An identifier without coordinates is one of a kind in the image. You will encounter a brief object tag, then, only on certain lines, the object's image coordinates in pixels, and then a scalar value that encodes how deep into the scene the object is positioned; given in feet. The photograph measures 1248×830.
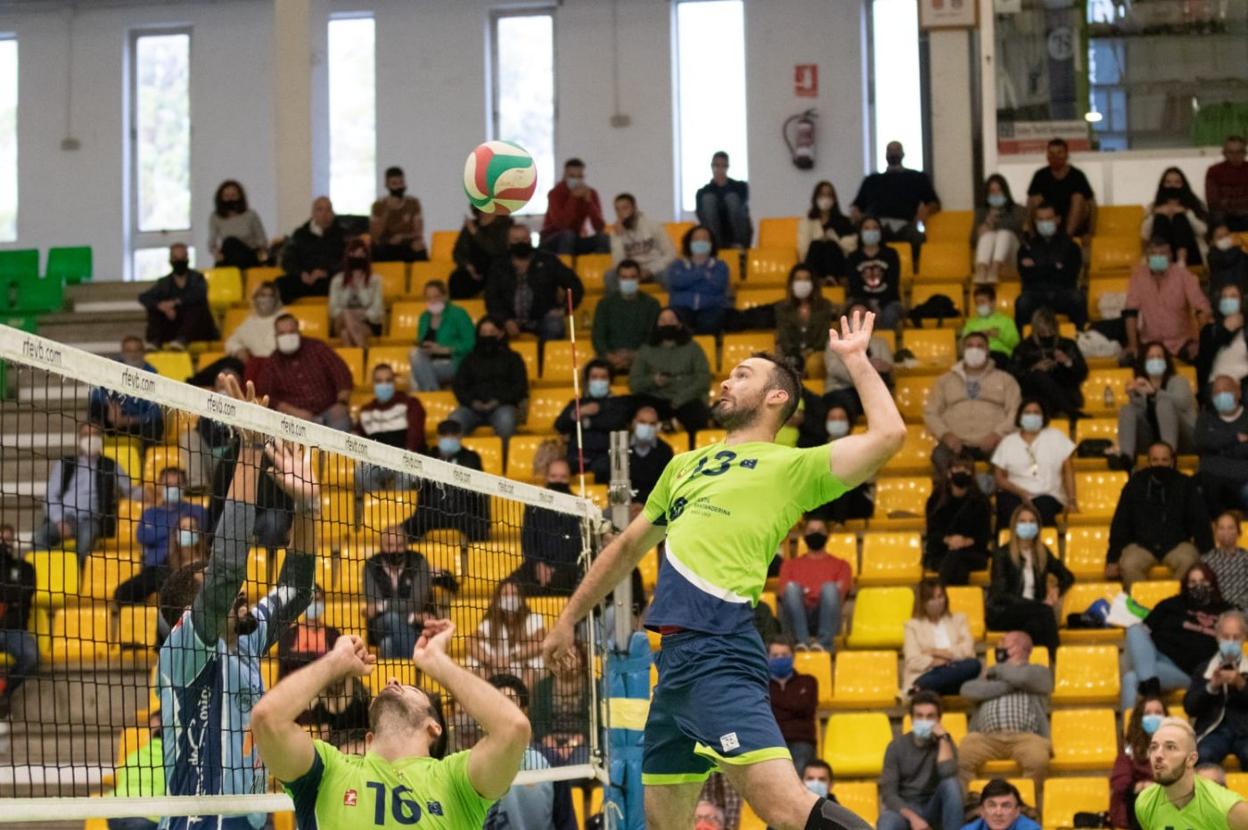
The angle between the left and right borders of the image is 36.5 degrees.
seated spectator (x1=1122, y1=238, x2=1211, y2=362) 69.51
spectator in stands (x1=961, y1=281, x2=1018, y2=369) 69.87
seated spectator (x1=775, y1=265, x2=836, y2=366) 70.13
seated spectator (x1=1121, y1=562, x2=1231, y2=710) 54.60
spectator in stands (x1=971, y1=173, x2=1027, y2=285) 75.05
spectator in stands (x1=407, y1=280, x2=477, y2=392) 72.79
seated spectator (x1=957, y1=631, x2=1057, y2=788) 52.01
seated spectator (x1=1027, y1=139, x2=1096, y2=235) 76.89
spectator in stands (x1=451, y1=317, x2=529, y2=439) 69.72
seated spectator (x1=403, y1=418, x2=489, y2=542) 56.29
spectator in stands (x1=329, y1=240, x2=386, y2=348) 77.41
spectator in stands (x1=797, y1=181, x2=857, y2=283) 75.97
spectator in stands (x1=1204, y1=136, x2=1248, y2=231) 76.89
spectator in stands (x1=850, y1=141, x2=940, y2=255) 81.87
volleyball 40.96
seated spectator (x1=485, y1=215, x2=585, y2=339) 74.79
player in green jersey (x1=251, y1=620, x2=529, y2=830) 21.59
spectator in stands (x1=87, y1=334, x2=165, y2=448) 59.47
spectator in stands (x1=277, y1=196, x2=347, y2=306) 80.12
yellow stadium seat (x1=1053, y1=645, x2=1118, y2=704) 55.06
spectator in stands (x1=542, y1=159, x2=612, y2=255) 83.15
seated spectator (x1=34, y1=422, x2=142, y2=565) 59.82
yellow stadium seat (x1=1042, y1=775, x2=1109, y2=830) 50.31
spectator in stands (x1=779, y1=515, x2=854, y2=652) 57.41
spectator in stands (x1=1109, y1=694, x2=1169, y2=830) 47.96
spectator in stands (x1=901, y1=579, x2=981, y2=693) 54.65
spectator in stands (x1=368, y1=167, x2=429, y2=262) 83.10
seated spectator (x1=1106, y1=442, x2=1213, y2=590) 59.26
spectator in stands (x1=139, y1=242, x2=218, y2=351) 77.61
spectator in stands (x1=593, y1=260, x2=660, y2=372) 71.61
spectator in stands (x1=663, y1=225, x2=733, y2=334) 73.87
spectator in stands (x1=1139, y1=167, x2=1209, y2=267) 74.33
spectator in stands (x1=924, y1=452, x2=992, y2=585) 59.98
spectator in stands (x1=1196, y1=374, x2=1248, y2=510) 61.46
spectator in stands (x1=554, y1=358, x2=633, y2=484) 65.87
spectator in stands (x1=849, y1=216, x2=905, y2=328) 73.27
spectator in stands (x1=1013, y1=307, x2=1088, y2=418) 66.64
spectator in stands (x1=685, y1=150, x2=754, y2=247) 82.43
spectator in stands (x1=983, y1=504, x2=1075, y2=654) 57.11
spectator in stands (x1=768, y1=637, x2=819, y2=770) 53.16
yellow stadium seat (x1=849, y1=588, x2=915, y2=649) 57.88
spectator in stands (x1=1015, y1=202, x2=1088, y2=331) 72.08
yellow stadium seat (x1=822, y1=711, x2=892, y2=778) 52.90
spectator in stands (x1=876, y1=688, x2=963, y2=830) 49.67
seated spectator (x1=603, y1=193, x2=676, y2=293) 78.38
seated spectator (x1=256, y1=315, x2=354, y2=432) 68.80
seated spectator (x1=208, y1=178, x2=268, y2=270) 85.92
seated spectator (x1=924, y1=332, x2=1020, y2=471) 64.95
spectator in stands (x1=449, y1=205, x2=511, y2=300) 78.23
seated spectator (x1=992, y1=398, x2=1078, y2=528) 62.75
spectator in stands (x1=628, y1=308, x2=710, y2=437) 67.00
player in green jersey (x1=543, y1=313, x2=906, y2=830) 24.49
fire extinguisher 99.81
